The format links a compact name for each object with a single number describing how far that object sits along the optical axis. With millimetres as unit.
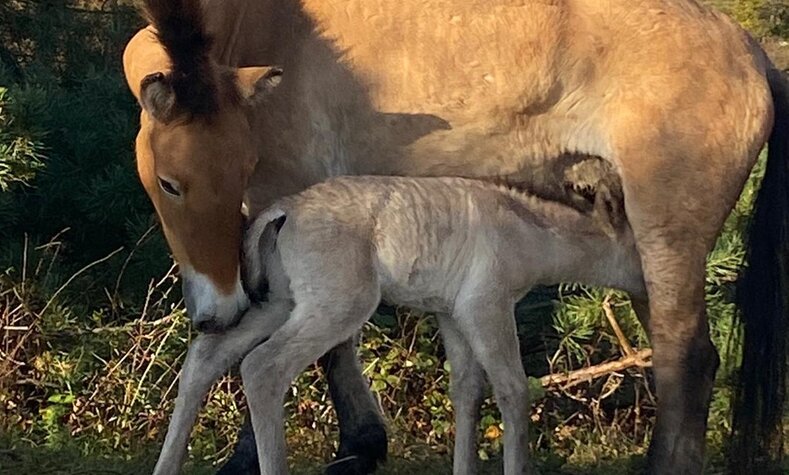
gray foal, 3857
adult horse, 4359
